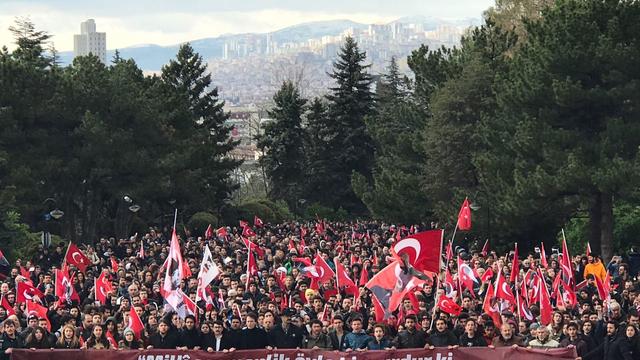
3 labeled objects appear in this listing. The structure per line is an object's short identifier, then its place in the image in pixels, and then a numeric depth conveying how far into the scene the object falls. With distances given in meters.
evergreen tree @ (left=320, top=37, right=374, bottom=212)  78.44
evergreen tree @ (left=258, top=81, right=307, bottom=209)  80.44
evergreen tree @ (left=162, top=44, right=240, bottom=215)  64.56
